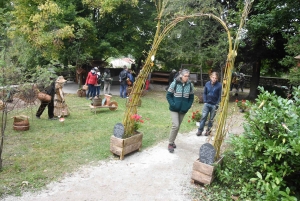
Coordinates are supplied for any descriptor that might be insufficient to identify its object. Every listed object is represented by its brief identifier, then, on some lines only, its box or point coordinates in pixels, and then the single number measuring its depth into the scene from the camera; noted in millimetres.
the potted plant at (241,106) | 10523
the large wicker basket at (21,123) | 6781
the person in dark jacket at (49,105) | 7766
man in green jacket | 5285
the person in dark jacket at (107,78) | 13844
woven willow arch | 4199
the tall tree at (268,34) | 9781
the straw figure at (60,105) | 8219
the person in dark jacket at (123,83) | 13279
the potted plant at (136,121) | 5336
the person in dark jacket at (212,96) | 6480
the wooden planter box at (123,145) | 5078
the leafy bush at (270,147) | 2960
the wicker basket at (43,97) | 7535
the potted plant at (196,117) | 8516
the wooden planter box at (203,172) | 4090
